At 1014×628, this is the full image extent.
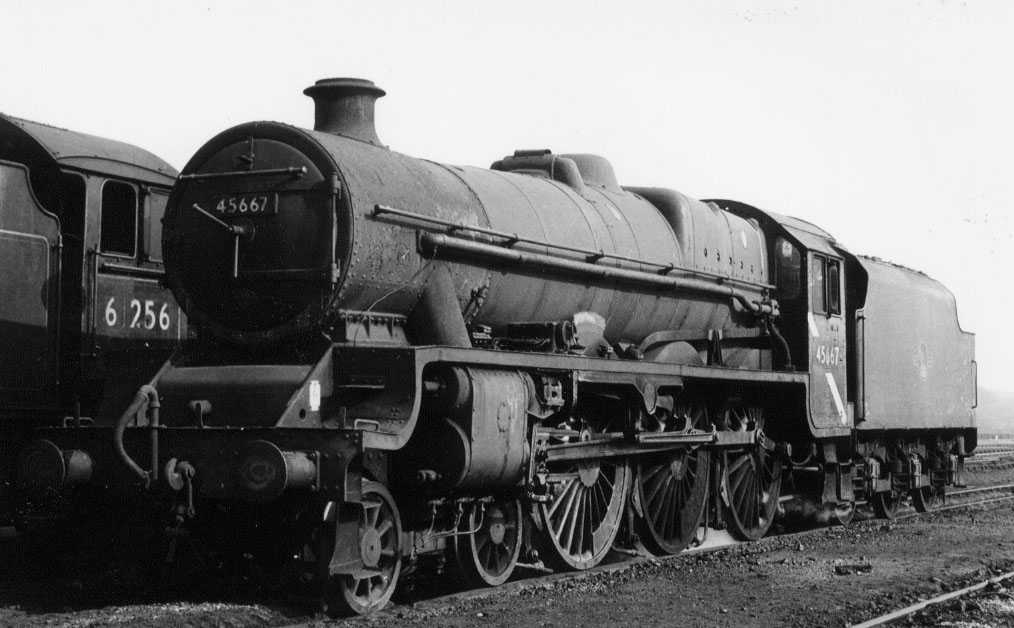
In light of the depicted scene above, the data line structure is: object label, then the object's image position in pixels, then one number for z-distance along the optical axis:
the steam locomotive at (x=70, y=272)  10.13
